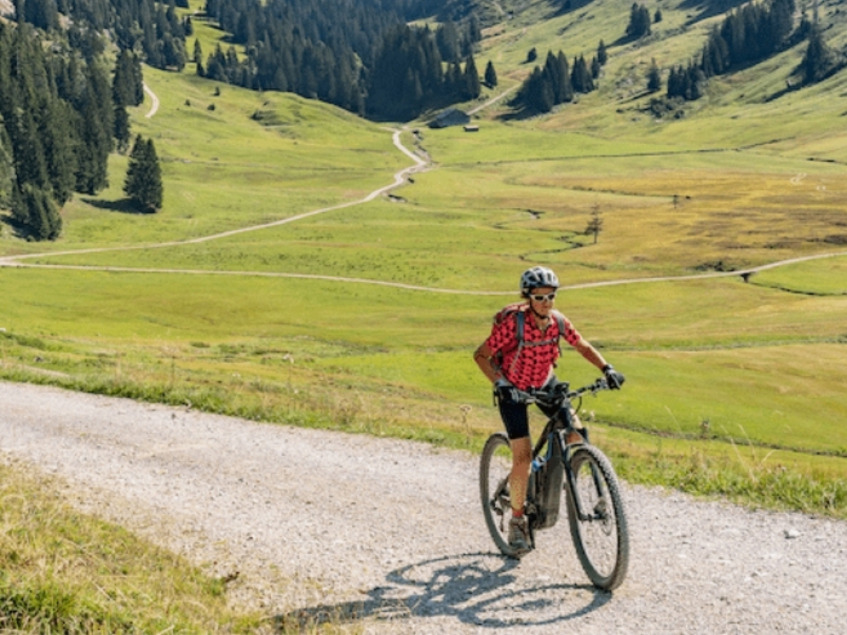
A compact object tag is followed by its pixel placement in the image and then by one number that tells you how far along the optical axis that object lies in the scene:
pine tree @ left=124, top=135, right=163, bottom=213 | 152.88
